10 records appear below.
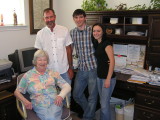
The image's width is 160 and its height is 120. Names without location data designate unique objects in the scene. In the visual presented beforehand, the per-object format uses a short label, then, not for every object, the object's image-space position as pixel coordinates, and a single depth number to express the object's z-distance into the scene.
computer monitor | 2.49
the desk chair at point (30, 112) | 1.73
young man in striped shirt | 2.20
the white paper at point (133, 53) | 2.77
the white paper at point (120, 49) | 2.87
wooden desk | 2.16
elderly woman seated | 1.75
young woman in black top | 1.97
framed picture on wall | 2.90
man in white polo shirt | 2.20
